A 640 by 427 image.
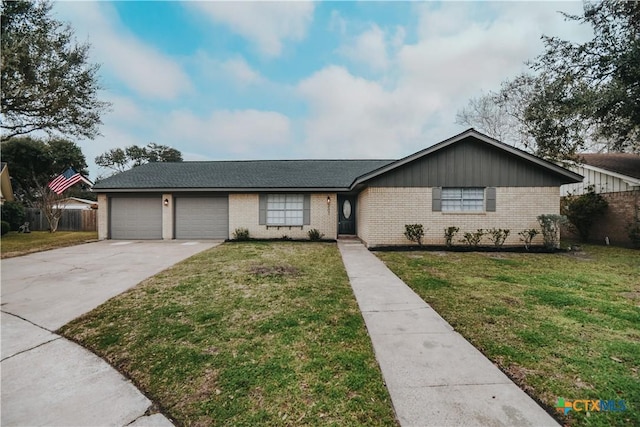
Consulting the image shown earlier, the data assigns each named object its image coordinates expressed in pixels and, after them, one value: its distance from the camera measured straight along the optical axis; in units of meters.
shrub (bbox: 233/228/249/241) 13.06
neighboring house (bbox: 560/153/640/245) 11.14
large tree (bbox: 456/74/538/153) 16.97
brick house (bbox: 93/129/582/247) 10.24
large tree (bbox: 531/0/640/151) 9.98
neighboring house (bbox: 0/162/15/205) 20.84
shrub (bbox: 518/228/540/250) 10.19
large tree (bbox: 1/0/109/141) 8.57
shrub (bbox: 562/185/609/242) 12.20
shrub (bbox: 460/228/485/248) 10.17
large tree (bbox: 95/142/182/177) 40.38
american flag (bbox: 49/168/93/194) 14.13
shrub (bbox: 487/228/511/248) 10.17
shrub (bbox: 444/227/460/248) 10.16
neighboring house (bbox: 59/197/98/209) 25.97
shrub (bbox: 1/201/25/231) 17.11
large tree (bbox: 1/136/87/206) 25.12
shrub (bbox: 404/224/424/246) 10.27
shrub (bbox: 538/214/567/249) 9.81
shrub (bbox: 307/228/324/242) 12.95
